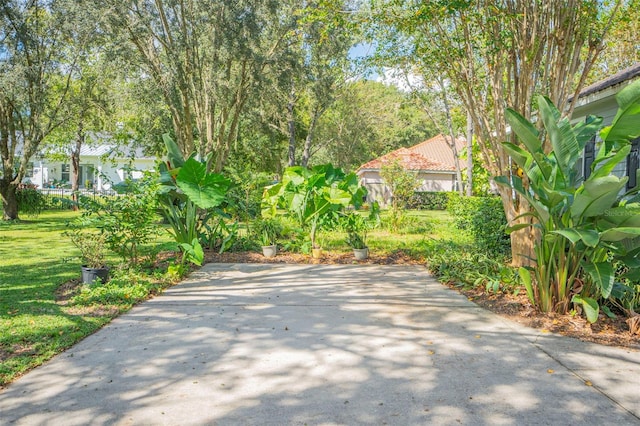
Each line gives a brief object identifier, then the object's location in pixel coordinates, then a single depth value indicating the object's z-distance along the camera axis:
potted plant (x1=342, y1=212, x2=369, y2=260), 8.72
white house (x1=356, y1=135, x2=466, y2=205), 27.48
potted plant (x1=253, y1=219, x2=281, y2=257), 8.81
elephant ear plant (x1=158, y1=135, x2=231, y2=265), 7.13
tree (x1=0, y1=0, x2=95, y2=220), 13.50
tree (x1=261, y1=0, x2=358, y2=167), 7.81
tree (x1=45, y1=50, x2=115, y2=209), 13.79
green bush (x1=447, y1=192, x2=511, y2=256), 8.16
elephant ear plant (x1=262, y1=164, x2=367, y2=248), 9.17
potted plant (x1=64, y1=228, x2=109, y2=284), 6.09
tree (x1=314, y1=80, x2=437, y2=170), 31.81
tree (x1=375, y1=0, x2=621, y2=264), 6.26
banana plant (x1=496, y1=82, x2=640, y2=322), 4.21
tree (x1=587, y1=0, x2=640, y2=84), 16.73
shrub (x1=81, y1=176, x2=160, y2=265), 6.40
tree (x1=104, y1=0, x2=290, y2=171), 11.92
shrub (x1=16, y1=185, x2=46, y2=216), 17.11
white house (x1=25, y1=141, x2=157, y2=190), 41.81
